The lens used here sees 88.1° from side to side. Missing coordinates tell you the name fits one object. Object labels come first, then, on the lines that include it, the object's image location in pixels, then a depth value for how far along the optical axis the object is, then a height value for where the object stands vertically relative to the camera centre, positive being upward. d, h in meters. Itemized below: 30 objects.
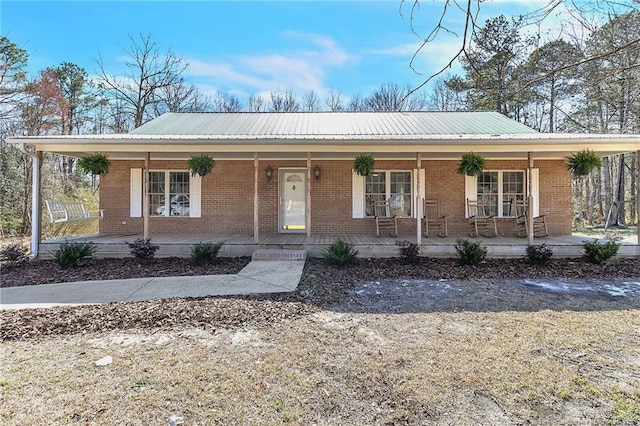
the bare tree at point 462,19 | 2.40 +1.50
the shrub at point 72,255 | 6.67 -0.90
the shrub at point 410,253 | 6.95 -0.88
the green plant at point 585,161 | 7.16 +1.07
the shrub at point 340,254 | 6.73 -0.90
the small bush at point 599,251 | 6.80 -0.83
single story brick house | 9.63 +0.65
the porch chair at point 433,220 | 9.61 -0.26
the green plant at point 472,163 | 7.67 +1.11
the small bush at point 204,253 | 6.86 -0.88
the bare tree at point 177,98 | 20.23 +7.24
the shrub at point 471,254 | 6.77 -0.89
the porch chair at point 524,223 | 9.21 -0.35
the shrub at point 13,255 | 7.11 -0.95
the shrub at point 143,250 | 7.16 -0.84
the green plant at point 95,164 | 7.68 +1.12
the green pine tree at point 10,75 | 13.35 +5.59
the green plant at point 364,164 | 7.82 +1.12
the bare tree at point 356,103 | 24.67 +8.11
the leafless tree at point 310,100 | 24.73 +8.35
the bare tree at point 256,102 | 24.45 +8.11
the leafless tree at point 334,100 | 24.36 +8.25
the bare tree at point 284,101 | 24.64 +8.26
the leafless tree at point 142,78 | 18.92 +7.79
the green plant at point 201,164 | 7.65 +1.10
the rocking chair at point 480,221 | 9.45 -0.29
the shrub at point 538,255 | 6.78 -0.91
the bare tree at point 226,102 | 24.31 +8.13
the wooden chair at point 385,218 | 9.53 -0.21
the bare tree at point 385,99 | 23.41 +8.28
